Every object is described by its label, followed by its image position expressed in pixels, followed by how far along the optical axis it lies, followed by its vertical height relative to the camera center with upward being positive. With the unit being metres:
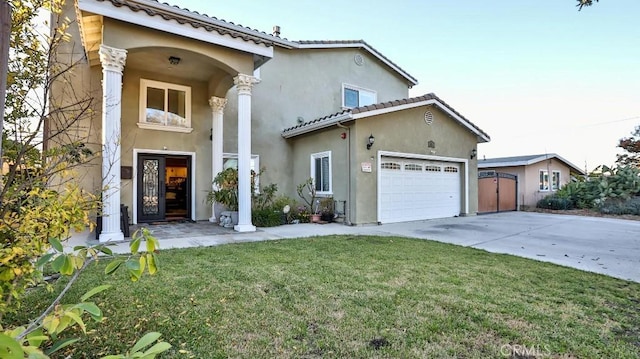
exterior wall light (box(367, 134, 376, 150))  10.00 +1.33
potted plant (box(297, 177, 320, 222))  11.15 -0.37
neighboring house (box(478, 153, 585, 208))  17.39 +0.70
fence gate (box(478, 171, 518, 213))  14.70 -0.36
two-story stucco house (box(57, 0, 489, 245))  7.21 +1.97
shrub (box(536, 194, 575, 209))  15.55 -0.91
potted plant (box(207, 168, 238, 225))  9.55 -0.20
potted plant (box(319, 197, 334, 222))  10.68 -0.81
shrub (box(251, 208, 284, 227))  9.50 -0.96
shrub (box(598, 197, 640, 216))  13.67 -0.99
